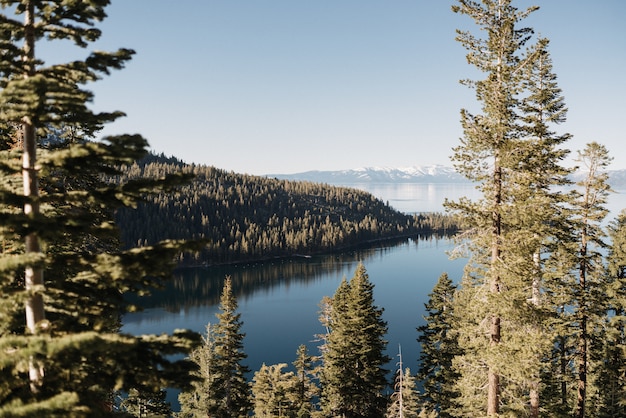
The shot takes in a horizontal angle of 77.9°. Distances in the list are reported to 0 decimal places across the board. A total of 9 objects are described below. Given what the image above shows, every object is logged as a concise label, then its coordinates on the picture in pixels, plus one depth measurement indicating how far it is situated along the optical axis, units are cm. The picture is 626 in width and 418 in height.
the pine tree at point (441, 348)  3158
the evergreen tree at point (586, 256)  1833
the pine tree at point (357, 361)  2836
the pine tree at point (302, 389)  3656
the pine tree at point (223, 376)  2938
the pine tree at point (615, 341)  2292
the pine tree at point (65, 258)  521
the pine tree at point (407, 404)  2682
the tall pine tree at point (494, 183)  1230
